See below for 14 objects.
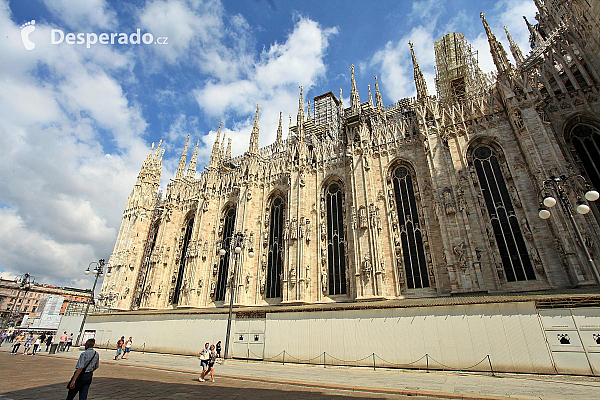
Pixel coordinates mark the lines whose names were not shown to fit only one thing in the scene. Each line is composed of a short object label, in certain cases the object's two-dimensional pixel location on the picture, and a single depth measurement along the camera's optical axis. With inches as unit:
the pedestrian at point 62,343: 865.8
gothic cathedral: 728.3
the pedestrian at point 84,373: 225.1
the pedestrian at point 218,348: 696.4
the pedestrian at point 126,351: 755.4
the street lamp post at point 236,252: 639.1
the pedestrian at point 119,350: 711.1
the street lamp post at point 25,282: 1074.8
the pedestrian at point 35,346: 775.7
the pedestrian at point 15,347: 796.3
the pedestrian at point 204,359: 420.2
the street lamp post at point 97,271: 895.4
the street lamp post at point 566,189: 465.7
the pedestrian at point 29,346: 784.3
